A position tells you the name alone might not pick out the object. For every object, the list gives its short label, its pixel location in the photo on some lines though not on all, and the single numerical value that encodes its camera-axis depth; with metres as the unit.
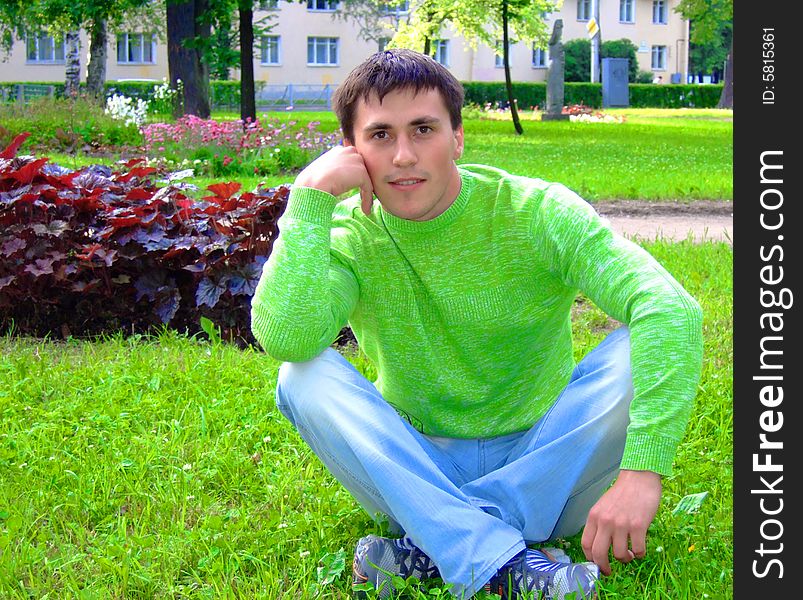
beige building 45.06
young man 2.27
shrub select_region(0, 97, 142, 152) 13.73
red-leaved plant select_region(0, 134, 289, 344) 4.79
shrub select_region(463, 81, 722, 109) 39.62
